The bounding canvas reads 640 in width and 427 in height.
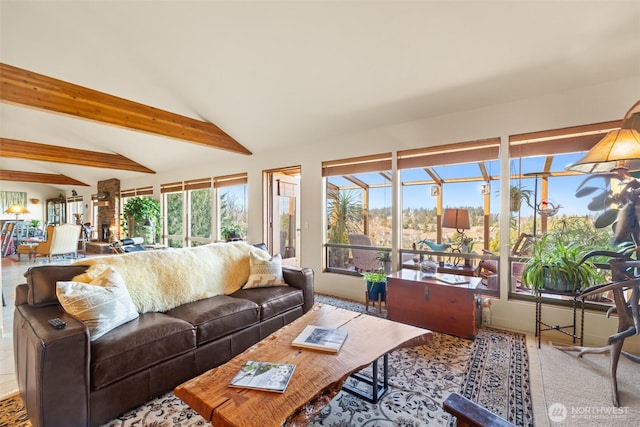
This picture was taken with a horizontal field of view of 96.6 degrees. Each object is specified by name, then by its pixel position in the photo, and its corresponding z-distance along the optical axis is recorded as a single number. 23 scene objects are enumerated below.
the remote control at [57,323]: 1.48
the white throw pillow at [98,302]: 1.66
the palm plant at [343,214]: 4.19
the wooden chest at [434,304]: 2.66
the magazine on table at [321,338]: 1.60
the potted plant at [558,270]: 2.34
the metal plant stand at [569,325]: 2.40
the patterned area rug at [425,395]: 1.64
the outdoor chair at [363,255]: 3.94
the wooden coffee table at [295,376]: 1.11
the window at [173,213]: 6.91
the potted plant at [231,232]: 5.31
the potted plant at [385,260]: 3.84
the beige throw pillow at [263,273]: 2.88
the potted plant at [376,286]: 3.39
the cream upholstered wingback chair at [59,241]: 6.55
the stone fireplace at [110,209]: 8.68
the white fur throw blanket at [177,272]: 2.16
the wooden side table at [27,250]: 7.12
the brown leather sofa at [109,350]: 1.41
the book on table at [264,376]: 1.25
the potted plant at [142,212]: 7.11
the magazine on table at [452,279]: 2.79
